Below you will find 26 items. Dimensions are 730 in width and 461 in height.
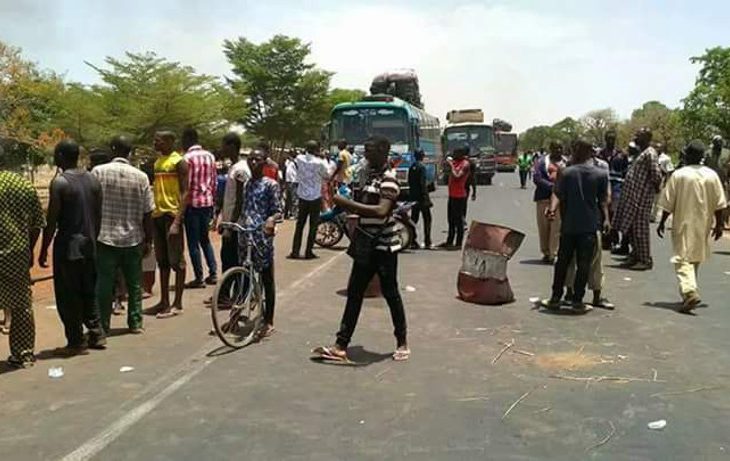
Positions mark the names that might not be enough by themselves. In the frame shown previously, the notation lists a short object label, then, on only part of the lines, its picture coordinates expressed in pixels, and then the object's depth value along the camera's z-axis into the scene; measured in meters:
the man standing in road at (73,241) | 6.62
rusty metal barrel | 9.05
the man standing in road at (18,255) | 6.22
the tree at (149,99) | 36.12
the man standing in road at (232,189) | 8.60
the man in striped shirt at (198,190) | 9.22
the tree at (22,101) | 28.10
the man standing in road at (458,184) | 13.55
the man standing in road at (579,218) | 8.54
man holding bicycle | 7.26
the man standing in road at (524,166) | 36.41
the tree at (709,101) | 44.56
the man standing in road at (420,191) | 13.74
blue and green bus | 23.97
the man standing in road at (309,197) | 12.87
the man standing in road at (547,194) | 12.12
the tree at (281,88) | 56.00
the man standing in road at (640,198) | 11.20
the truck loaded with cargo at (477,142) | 39.06
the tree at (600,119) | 88.81
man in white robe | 8.78
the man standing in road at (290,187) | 19.33
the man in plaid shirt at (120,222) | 7.24
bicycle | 7.06
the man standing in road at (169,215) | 8.27
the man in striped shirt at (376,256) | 6.48
